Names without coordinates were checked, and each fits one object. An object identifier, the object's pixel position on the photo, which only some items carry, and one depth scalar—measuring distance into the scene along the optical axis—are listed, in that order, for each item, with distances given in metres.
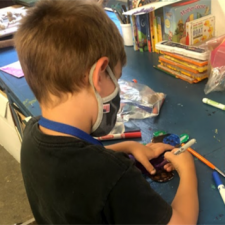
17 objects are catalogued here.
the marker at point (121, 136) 0.82
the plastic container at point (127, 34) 1.36
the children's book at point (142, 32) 1.26
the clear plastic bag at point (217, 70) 0.93
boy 0.50
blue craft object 0.76
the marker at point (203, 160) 0.65
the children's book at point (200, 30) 1.09
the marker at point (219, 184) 0.60
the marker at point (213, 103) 0.85
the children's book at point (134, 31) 1.30
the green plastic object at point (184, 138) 0.76
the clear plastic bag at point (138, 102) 0.91
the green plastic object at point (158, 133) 0.80
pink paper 1.31
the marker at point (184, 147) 0.68
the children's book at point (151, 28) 1.23
